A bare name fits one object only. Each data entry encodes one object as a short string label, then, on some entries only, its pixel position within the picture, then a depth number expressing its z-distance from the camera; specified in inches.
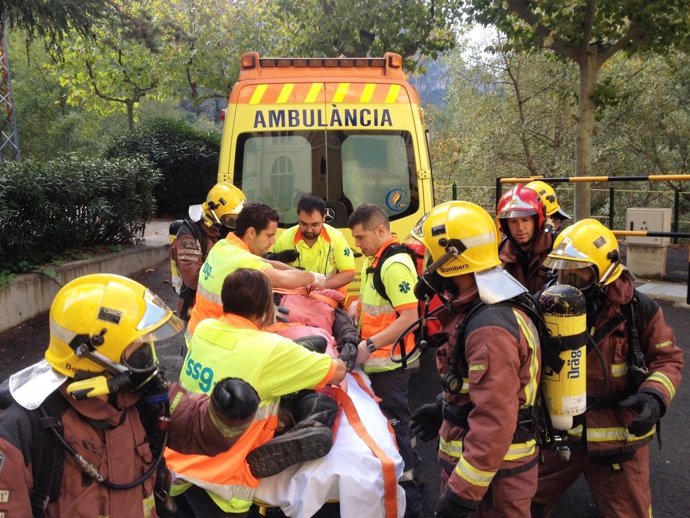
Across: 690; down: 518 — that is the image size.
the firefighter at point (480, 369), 85.0
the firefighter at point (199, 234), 190.9
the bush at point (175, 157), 606.2
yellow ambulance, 220.7
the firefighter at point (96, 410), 70.6
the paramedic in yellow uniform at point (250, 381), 100.7
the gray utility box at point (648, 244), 354.6
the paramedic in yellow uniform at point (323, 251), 191.6
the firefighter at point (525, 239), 161.2
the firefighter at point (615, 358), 107.9
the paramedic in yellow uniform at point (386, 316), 144.3
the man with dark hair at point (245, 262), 143.5
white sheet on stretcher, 105.8
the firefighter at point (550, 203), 208.4
